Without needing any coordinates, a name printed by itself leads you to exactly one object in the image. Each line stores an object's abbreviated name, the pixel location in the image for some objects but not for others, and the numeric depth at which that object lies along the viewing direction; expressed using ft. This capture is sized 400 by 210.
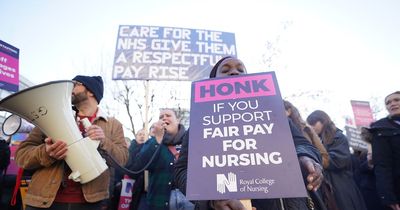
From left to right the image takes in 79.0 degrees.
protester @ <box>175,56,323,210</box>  3.65
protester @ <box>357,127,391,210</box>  10.99
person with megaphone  5.26
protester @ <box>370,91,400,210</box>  8.14
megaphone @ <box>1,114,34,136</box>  7.59
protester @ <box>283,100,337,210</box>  5.76
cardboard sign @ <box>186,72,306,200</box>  3.42
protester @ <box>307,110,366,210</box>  9.05
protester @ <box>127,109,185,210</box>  8.35
